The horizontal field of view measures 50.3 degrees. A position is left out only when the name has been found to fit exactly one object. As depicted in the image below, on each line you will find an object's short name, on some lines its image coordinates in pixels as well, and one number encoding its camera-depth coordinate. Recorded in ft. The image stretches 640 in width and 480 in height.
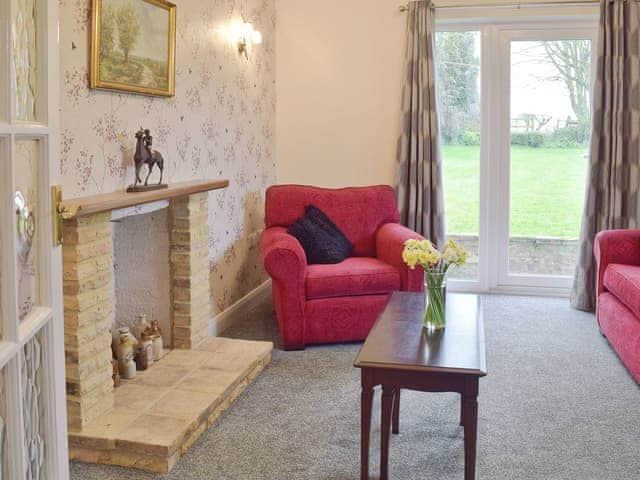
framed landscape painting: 9.28
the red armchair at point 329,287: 12.57
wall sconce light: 14.58
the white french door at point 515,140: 16.76
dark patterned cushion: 14.03
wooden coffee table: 7.28
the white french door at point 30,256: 3.29
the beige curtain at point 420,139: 16.48
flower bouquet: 8.69
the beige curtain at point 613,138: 15.42
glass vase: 8.70
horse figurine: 9.89
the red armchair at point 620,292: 11.30
